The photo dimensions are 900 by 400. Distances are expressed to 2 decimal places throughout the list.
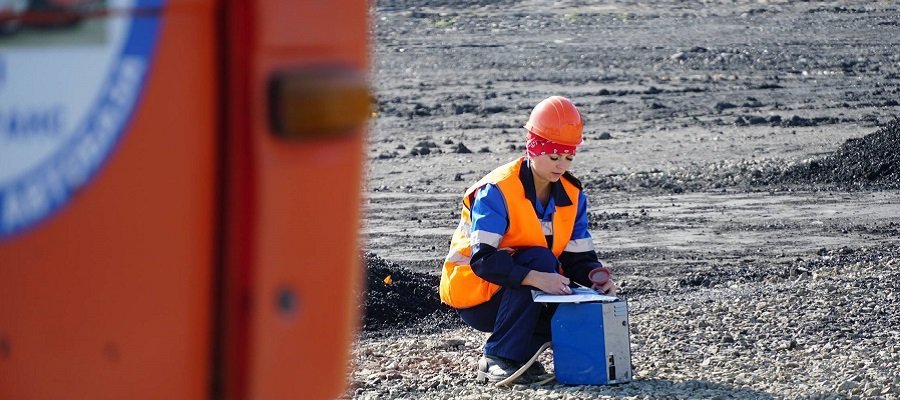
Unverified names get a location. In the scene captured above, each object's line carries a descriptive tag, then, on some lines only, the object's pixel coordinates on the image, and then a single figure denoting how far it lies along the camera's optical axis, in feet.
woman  40.16
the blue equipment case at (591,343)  39.88
